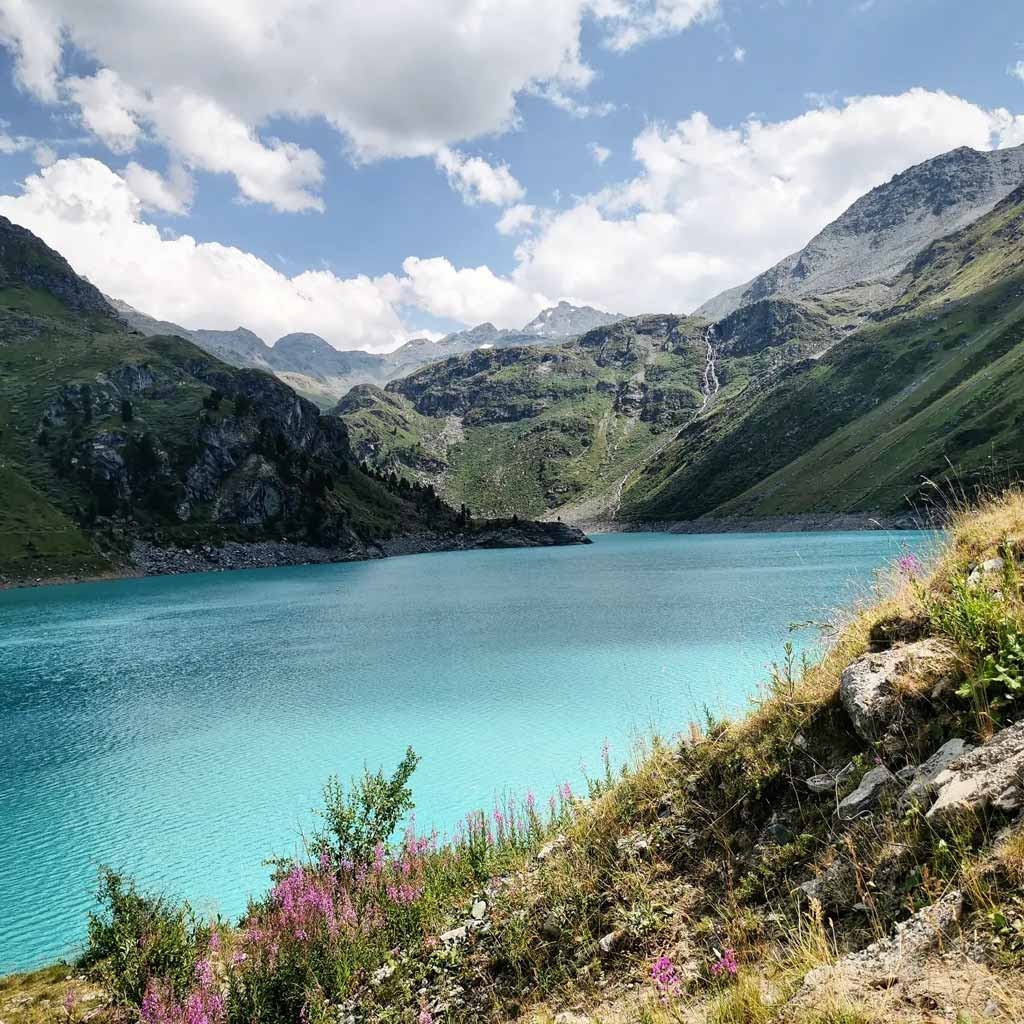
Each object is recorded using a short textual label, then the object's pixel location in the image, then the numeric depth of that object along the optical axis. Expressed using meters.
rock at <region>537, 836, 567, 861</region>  9.17
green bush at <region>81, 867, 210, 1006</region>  9.98
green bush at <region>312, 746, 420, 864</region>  12.53
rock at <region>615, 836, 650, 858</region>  7.78
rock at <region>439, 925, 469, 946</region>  8.41
